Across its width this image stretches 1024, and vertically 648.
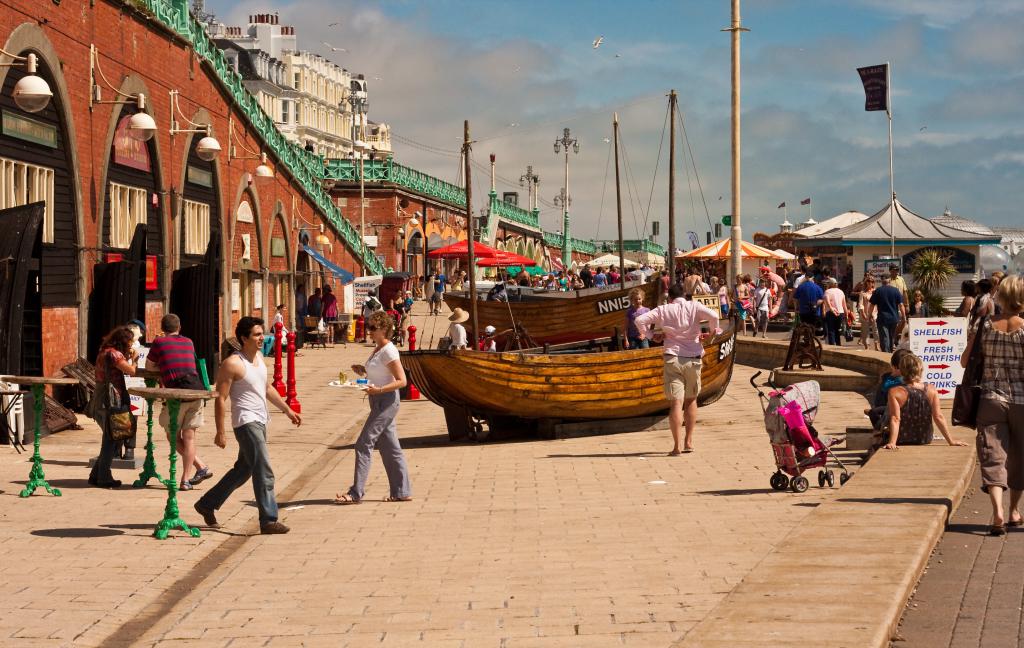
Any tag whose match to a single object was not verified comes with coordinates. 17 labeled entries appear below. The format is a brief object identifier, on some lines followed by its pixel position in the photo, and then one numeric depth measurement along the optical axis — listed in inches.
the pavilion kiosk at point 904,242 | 1829.5
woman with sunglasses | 507.5
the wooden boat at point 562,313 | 1406.4
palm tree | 1793.8
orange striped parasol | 1544.5
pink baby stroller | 500.1
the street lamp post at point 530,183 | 4977.9
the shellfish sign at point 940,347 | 755.4
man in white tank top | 433.7
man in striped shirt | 538.3
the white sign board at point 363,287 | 1633.9
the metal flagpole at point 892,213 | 1811.0
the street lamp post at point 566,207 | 4404.5
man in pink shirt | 629.3
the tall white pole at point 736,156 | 1403.4
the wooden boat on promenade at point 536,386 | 713.0
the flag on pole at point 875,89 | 2021.4
